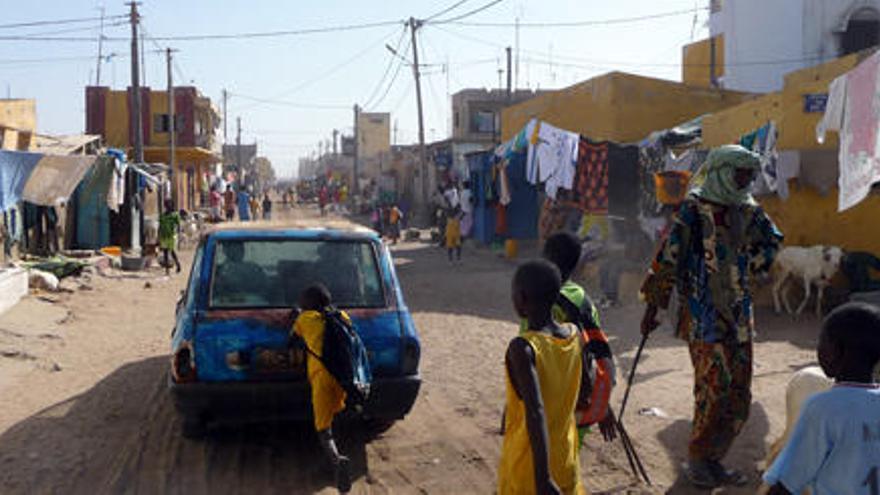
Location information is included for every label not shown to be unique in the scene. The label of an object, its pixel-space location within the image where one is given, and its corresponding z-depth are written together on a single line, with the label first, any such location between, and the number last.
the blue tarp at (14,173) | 12.84
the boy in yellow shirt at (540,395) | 2.94
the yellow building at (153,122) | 42.72
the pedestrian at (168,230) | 18.20
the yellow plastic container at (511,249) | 20.59
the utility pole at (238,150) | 72.50
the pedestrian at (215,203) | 36.54
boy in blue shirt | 2.53
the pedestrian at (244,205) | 29.20
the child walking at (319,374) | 5.20
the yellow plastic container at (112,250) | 19.91
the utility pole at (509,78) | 39.66
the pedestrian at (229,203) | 37.75
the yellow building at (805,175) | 10.94
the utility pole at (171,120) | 31.49
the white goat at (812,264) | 10.73
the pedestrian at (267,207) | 35.44
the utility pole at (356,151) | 57.69
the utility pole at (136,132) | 22.31
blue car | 5.45
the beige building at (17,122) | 16.72
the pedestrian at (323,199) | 44.72
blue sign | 11.13
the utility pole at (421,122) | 32.19
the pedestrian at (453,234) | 20.45
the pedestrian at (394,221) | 26.98
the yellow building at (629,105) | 18.61
